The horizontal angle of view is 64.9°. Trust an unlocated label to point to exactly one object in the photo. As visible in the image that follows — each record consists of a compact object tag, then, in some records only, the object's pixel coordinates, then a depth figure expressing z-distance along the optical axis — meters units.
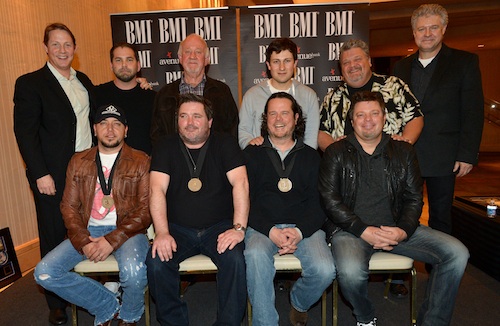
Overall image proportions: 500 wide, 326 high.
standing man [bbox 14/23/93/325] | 2.86
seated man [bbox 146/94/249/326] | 2.51
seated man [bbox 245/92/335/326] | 2.45
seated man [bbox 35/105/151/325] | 2.54
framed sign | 3.72
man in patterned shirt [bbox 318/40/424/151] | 2.95
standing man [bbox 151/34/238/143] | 3.25
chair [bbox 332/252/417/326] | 2.49
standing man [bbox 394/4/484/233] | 3.08
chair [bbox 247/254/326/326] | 2.52
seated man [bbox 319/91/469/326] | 2.47
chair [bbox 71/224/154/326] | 2.57
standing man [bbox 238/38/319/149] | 3.10
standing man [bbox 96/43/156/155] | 3.37
